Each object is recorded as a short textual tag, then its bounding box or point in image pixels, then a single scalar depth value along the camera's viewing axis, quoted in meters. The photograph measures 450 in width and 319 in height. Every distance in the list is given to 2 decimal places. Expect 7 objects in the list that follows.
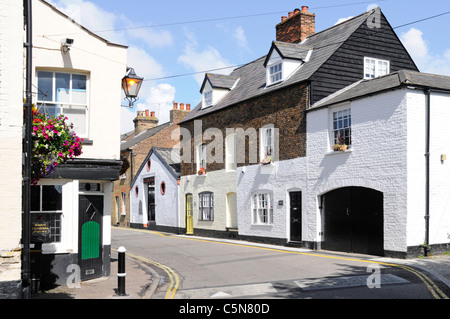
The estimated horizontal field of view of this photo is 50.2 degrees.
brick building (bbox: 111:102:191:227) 38.34
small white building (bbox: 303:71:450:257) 15.16
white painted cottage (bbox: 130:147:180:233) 30.97
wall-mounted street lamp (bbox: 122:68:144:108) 12.77
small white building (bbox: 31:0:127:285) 11.49
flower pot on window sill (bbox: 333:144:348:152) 17.17
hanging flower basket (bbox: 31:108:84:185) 8.19
